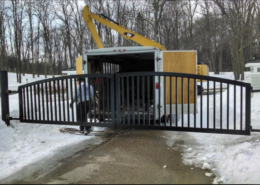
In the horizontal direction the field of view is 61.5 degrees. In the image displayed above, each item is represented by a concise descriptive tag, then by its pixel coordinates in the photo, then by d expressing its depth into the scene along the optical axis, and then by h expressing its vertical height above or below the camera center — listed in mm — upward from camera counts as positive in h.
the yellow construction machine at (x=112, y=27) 10961 +2732
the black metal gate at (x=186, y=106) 4422 -841
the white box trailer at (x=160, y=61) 6746 +701
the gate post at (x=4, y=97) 6016 -367
